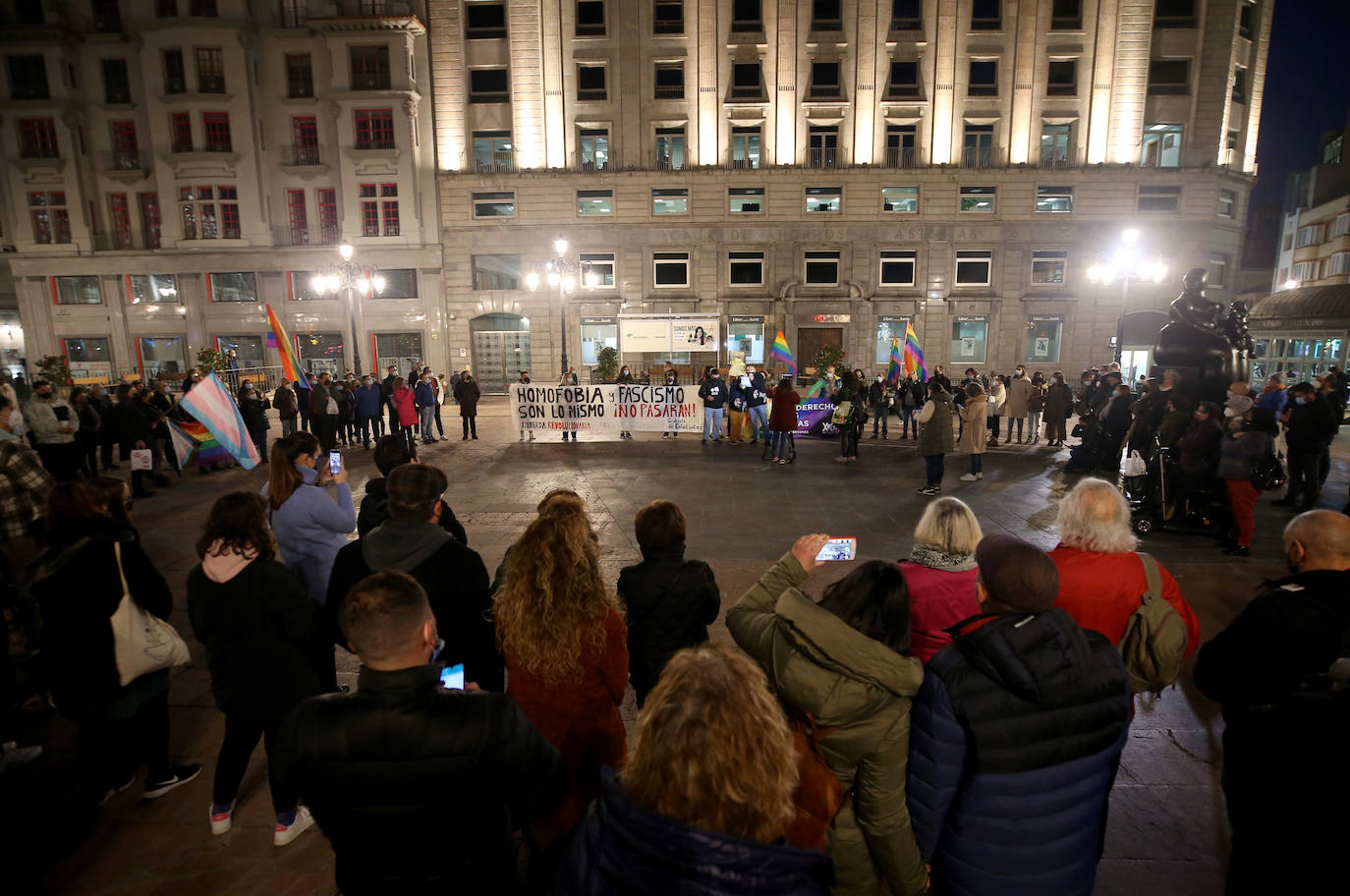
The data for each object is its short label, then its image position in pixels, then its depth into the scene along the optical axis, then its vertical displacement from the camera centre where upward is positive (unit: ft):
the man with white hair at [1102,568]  10.05 -3.39
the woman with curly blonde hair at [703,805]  4.41 -3.16
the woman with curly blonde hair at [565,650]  8.69 -3.99
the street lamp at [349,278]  66.33 +8.41
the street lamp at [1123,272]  88.12 +10.27
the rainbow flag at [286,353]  33.32 -0.21
